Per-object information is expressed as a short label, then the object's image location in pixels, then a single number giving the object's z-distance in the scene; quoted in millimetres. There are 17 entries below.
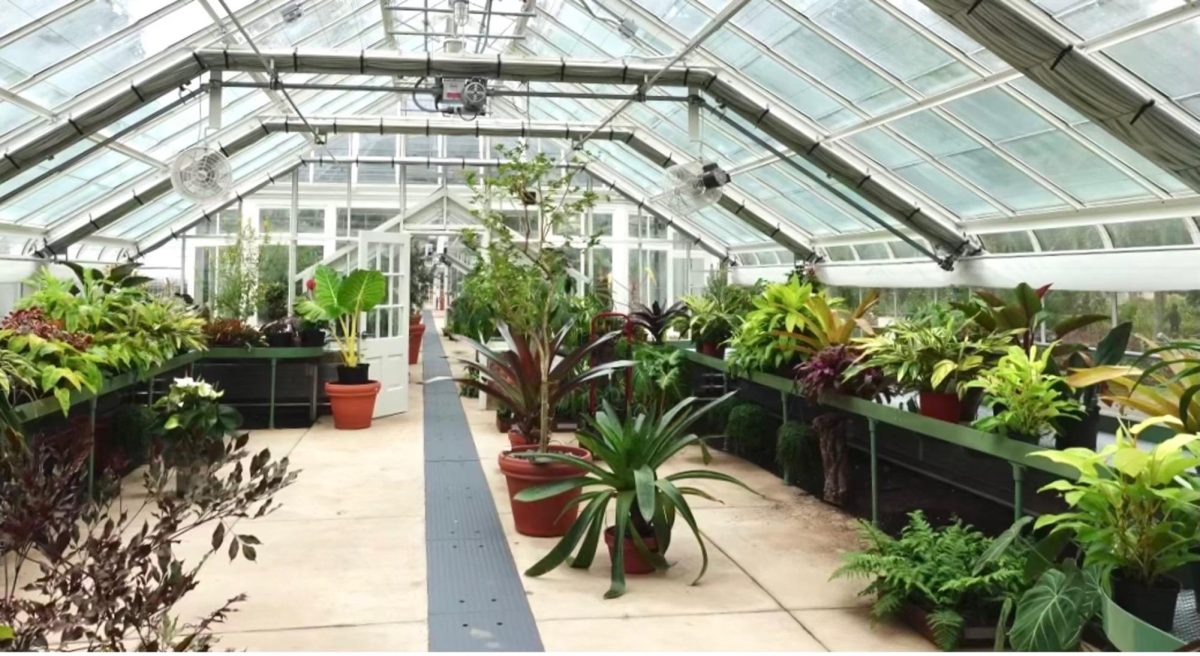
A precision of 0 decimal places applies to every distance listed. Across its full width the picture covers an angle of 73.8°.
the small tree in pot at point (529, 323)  4316
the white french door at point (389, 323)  8414
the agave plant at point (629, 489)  3590
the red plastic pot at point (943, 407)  3652
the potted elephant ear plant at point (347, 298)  7832
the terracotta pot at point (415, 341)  13164
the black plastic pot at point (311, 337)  7809
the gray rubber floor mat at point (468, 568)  3023
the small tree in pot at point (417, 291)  13477
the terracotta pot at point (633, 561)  3748
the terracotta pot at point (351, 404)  7684
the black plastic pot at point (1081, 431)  3098
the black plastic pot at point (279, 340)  7699
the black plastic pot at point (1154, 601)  2145
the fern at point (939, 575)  2943
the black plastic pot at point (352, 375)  7832
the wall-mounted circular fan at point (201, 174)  5867
